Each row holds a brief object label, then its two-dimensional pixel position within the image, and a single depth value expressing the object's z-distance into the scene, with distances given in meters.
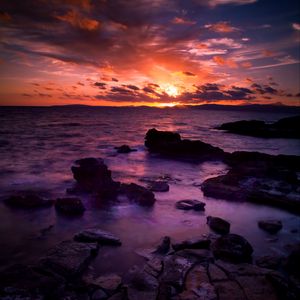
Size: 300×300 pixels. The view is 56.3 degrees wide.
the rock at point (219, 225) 8.53
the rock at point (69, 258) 5.94
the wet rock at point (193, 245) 7.20
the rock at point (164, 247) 7.11
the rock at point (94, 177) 12.13
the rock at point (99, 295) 5.17
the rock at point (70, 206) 9.79
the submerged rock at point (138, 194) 11.02
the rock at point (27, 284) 4.90
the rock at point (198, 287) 5.20
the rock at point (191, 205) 10.48
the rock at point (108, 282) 5.50
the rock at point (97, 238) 7.54
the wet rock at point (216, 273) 5.79
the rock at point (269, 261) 6.46
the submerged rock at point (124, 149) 27.13
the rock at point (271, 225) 8.71
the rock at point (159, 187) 13.08
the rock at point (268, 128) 47.50
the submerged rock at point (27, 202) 10.35
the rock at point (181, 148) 22.75
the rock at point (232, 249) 6.56
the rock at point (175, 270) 5.63
